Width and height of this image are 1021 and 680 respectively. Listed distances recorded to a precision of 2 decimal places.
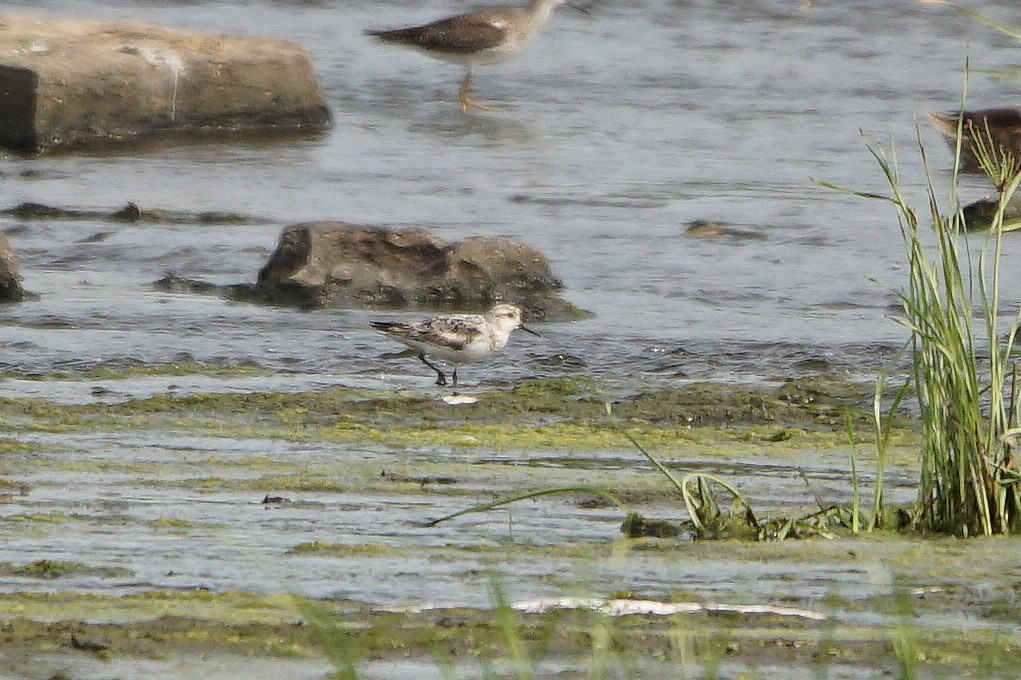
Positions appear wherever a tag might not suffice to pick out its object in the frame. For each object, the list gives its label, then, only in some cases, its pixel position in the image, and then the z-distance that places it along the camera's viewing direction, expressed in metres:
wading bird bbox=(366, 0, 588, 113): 35.22
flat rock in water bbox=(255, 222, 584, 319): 18.41
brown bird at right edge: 24.91
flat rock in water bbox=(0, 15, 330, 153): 27.06
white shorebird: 15.05
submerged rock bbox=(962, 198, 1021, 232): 21.33
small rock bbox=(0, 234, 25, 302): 17.59
